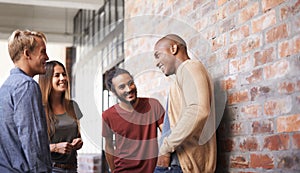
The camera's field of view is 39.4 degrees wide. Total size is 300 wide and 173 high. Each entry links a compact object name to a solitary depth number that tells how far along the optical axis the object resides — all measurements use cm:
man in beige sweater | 192
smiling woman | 229
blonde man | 154
